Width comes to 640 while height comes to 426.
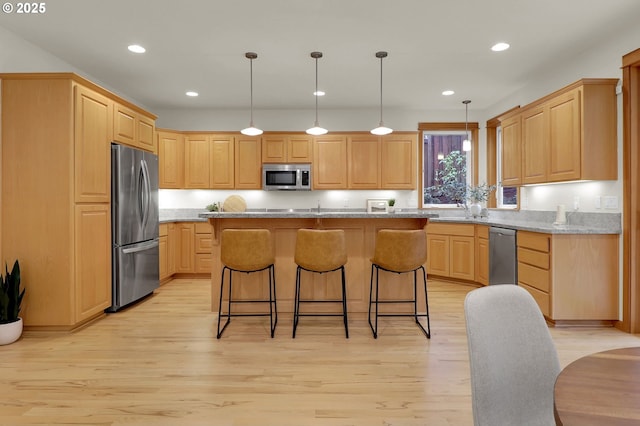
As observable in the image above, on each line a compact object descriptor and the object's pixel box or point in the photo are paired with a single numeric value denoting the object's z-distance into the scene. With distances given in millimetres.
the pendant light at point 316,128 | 3953
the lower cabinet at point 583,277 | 3402
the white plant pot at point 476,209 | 5582
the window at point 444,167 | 6277
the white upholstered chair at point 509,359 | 1079
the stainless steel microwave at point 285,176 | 5973
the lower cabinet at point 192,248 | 5789
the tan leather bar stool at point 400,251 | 3152
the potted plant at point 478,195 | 5598
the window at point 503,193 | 5496
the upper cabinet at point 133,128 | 3952
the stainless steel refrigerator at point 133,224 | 3875
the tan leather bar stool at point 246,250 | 3199
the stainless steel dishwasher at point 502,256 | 4074
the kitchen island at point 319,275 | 3623
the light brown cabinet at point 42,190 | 3225
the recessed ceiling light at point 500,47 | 3729
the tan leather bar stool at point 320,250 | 3162
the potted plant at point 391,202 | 5910
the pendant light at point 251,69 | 3978
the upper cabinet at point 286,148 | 6020
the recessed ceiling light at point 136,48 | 3785
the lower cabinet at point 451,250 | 5265
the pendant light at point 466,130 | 5703
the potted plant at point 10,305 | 3027
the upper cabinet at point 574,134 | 3420
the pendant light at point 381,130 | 4281
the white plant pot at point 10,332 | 3027
